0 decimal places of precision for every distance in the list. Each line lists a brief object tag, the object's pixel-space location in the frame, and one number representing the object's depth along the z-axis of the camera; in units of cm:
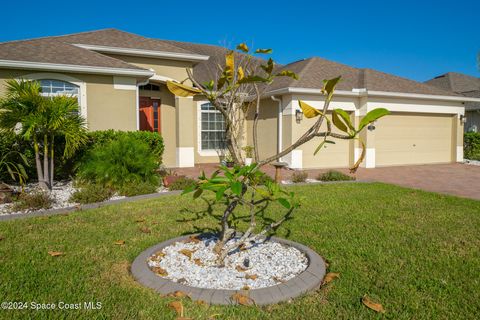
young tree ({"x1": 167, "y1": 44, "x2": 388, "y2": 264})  258
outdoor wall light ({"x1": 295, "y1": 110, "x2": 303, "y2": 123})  1287
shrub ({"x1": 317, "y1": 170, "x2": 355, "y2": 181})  1011
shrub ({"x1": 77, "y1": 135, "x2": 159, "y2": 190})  793
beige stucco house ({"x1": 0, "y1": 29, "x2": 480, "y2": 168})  1066
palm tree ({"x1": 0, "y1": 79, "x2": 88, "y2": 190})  748
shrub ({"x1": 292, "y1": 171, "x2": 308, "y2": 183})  982
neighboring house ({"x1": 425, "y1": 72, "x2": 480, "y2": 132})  2133
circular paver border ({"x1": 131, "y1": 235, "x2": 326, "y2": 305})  292
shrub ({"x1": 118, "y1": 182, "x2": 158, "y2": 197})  766
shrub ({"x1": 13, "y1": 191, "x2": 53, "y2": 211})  626
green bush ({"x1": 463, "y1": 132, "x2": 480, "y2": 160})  1786
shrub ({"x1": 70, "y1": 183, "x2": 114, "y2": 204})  689
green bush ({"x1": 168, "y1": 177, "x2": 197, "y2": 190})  839
